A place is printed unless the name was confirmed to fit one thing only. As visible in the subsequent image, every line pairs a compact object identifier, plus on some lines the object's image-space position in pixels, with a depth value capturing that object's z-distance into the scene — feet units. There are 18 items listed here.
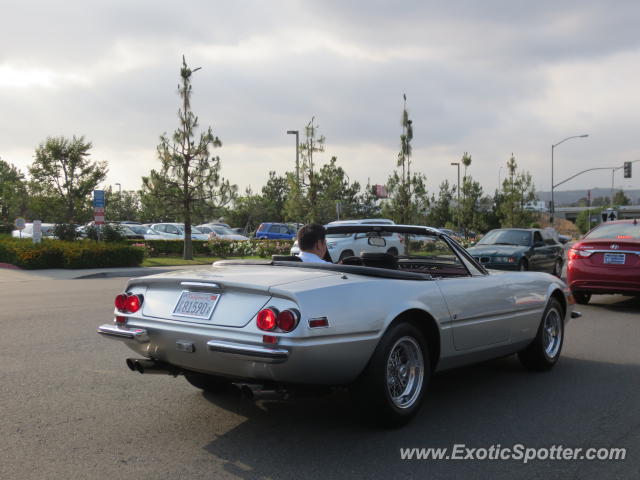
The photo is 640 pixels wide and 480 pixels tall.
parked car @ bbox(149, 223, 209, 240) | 119.55
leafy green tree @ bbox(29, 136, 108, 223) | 103.50
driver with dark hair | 17.87
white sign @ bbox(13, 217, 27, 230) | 87.91
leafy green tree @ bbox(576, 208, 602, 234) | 274.61
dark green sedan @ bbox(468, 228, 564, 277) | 54.13
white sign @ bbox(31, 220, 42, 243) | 73.41
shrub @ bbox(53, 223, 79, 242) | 80.59
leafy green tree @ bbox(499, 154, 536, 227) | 147.84
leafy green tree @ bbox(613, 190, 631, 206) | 415.13
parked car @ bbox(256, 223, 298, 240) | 132.26
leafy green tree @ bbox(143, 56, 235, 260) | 88.33
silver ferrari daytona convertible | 12.60
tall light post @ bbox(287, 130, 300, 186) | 106.11
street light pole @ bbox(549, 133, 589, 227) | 151.62
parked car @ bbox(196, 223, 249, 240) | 139.46
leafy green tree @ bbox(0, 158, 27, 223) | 151.23
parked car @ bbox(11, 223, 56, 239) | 110.13
